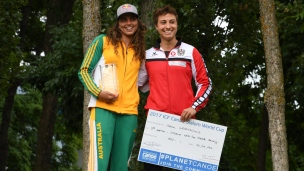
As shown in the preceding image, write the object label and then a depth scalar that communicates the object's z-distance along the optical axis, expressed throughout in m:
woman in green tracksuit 7.40
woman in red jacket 7.41
